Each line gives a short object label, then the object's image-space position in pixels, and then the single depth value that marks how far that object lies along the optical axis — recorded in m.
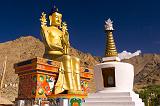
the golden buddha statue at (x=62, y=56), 20.84
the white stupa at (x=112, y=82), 13.94
